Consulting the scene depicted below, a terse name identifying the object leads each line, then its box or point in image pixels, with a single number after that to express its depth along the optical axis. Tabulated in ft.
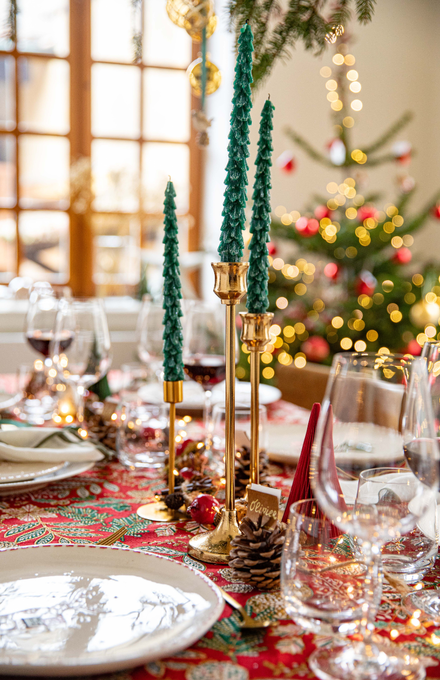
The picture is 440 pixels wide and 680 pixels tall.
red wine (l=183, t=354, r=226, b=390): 3.15
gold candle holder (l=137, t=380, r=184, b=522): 2.42
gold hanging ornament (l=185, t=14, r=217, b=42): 3.45
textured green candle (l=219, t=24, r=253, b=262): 1.99
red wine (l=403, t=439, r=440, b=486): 1.51
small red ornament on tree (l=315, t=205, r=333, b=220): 9.27
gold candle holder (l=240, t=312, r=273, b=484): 2.15
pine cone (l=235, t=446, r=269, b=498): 2.60
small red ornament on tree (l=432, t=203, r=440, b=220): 9.40
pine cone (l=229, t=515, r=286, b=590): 1.81
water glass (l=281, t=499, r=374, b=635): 1.49
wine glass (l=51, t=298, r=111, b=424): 3.34
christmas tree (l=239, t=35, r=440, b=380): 9.42
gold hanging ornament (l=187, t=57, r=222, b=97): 3.71
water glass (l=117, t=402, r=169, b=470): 3.02
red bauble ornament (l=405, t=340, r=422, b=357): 9.29
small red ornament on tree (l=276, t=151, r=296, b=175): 9.76
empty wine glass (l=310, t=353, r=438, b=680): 1.41
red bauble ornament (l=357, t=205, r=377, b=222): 9.29
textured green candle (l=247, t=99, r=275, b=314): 2.14
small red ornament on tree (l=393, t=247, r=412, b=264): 9.38
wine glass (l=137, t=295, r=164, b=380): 3.93
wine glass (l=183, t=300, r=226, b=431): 3.20
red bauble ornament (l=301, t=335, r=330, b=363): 8.80
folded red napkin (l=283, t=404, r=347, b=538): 2.13
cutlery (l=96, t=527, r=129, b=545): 2.14
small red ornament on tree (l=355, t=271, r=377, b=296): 8.84
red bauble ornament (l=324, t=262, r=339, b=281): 9.07
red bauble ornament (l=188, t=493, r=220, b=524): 2.31
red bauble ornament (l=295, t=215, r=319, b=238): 8.99
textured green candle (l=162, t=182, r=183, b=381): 2.42
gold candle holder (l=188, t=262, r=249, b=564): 2.01
